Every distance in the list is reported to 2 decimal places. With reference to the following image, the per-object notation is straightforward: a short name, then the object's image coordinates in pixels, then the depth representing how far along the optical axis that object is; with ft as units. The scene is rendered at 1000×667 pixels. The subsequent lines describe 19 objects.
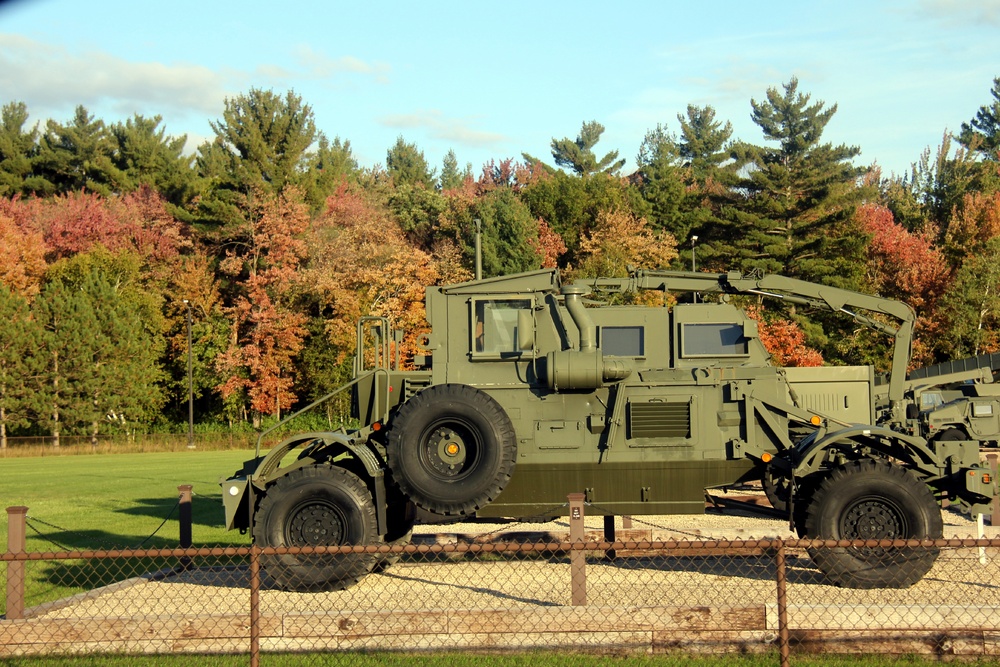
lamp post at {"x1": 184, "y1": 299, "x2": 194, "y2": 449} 180.65
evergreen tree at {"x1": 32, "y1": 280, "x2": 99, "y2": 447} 185.26
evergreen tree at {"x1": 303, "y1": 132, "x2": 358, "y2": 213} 221.46
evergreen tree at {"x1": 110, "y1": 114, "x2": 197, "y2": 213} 238.48
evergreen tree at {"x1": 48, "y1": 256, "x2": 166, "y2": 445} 189.06
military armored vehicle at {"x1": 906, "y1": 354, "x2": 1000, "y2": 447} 61.93
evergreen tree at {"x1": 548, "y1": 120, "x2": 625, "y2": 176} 303.68
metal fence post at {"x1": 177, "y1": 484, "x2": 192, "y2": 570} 46.11
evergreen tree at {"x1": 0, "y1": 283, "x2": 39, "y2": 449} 180.45
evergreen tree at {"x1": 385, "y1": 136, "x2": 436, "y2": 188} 333.91
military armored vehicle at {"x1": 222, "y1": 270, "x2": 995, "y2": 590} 37.29
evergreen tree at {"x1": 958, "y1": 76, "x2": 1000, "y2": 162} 295.07
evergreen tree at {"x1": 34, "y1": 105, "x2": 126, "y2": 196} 241.76
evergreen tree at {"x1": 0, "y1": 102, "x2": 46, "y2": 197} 239.30
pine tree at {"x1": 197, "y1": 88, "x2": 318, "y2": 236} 206.90
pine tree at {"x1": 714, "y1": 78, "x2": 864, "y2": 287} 184.18
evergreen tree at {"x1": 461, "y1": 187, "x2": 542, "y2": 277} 195.83
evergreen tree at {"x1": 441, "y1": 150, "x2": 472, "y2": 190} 355.56
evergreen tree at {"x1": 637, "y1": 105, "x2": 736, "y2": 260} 216.74
